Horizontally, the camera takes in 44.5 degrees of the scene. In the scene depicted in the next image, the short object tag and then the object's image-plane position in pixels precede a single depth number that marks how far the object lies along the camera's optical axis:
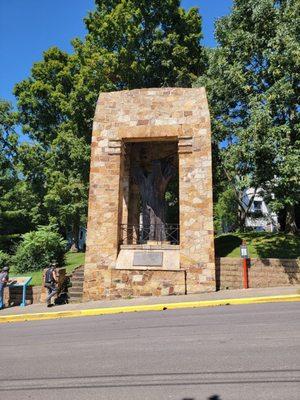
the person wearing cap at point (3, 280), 14.20
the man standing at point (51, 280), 13.62
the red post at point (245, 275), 13.11
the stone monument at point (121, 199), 13.22
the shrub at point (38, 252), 18.75
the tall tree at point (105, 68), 22.67
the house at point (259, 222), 44.96
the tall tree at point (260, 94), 14.27
